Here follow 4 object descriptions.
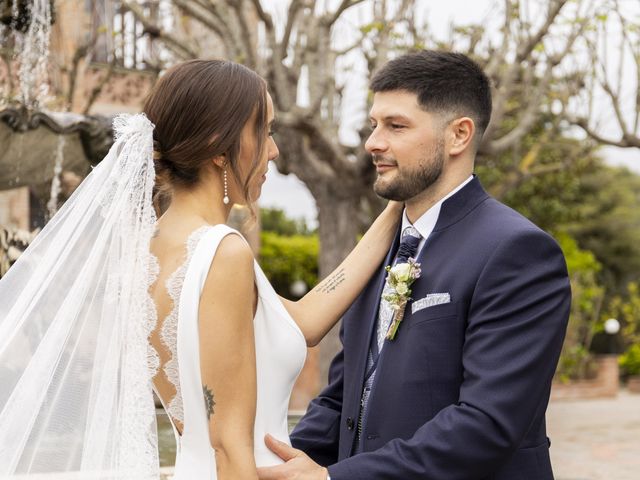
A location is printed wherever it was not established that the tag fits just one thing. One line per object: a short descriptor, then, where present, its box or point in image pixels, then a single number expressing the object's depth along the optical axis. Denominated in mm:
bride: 2324
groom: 2309
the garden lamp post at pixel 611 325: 21789
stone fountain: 5496
